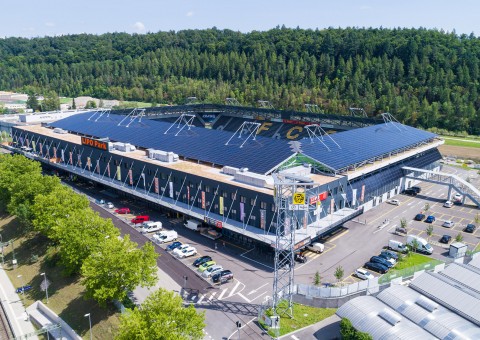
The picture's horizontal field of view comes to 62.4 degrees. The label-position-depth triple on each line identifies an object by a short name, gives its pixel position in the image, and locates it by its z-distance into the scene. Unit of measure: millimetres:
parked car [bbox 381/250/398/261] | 55594
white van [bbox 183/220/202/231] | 64375
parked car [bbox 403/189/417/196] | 84625
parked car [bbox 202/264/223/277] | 50688
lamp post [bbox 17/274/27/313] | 51188
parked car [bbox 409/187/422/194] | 85375
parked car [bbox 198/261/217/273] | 51906
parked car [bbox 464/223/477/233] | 65506
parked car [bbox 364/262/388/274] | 52238
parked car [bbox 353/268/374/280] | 50000
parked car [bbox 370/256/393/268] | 53281
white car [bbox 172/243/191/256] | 56009
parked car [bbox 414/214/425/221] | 70375
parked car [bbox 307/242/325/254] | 57244
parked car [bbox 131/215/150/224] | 67562
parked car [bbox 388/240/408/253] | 57781
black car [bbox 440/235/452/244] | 60906
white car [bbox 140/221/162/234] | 64188
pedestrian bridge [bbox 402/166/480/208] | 77775
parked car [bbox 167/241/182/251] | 57681
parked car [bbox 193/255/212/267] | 53219
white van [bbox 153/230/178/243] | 60438
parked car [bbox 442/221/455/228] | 67375
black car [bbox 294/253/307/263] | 54656
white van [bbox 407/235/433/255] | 57653
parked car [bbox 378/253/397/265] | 54450
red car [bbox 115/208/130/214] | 71875
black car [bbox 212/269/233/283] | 49275
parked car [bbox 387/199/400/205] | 78500
